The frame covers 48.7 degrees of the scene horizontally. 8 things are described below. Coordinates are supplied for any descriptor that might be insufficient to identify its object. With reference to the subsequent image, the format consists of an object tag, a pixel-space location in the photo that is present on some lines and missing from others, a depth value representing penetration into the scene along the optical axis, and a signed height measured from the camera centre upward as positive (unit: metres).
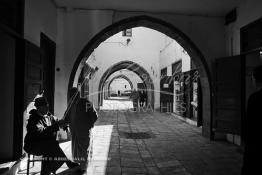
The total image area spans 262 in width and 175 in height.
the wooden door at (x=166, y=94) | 15.94 -0.13
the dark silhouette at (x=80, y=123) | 4.41 -0.49
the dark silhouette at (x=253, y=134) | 2.44 -0.35
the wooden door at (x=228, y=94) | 6.57 -0.05
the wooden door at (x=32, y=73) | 4.67 +0.32
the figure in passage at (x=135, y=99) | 17.95 -0.48
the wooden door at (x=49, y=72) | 7.01 +0.47
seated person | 3.54 -0.60
